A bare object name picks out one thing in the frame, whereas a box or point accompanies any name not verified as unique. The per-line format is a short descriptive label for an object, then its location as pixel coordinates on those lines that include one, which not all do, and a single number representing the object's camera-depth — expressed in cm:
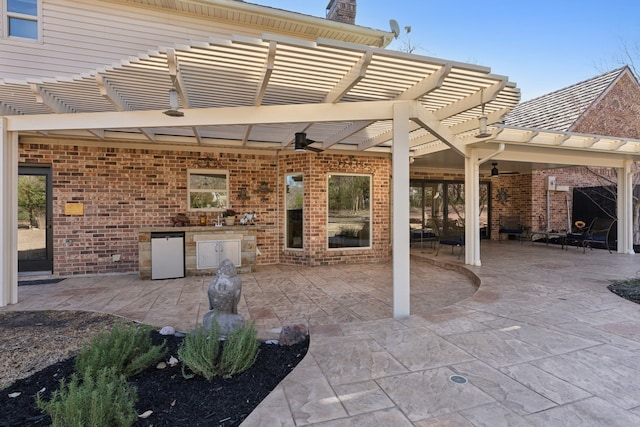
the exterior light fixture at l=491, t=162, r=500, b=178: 863
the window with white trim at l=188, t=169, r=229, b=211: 713
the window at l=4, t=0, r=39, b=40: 587
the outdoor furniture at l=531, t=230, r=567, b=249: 948
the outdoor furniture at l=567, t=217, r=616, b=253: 882
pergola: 303
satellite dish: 459
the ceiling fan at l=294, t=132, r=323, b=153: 526
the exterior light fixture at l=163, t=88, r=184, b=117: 345
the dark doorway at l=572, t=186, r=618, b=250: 1023
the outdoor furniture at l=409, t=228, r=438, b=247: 1036
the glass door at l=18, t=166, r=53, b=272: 630
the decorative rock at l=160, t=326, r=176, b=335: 334
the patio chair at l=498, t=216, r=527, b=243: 1134
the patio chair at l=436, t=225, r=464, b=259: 805
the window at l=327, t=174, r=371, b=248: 775
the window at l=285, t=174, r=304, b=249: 768
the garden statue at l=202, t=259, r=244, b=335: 304
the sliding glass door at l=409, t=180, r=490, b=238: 1054
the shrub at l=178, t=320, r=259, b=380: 241
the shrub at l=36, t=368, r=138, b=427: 171
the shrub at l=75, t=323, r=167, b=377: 242
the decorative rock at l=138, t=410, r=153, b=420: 200
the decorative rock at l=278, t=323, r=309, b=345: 307
